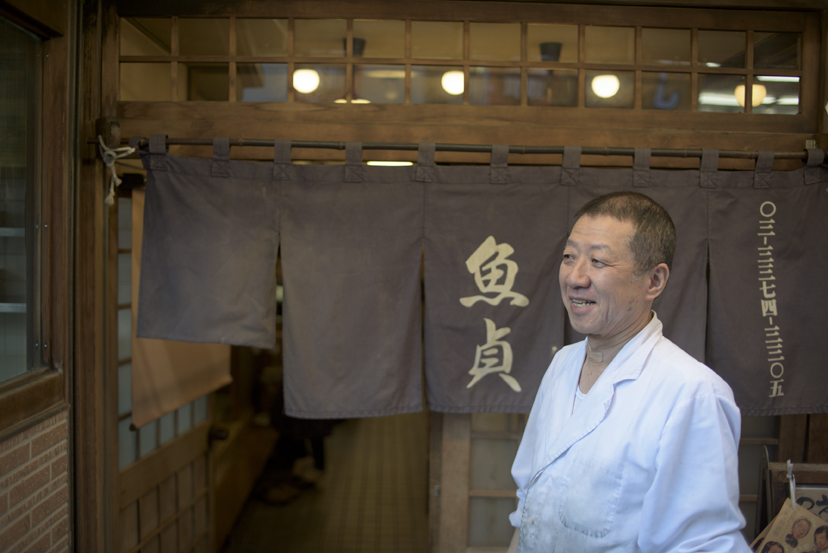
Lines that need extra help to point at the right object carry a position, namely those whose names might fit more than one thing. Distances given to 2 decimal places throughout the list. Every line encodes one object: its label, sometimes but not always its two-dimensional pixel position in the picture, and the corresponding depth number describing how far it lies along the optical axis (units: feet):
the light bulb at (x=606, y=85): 10.46
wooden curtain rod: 9.48
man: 4.70
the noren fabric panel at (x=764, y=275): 9.84
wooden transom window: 10.32
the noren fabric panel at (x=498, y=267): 9.82
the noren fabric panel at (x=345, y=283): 9.82
